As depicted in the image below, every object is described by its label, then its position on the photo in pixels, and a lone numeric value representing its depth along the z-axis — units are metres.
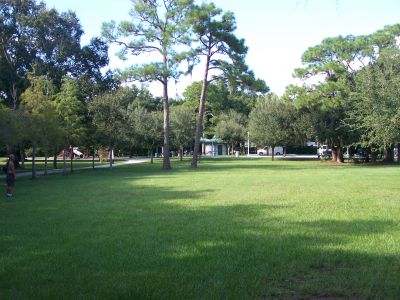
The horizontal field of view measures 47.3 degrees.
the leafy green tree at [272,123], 56.31
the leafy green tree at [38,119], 25.75
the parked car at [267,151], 91.75
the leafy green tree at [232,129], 84.50
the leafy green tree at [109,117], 36.00
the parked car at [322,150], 65.00
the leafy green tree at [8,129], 21.55
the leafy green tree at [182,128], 58.81
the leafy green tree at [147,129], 52.19
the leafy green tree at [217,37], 35.62
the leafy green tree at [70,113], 30.97
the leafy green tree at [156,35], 35.41
